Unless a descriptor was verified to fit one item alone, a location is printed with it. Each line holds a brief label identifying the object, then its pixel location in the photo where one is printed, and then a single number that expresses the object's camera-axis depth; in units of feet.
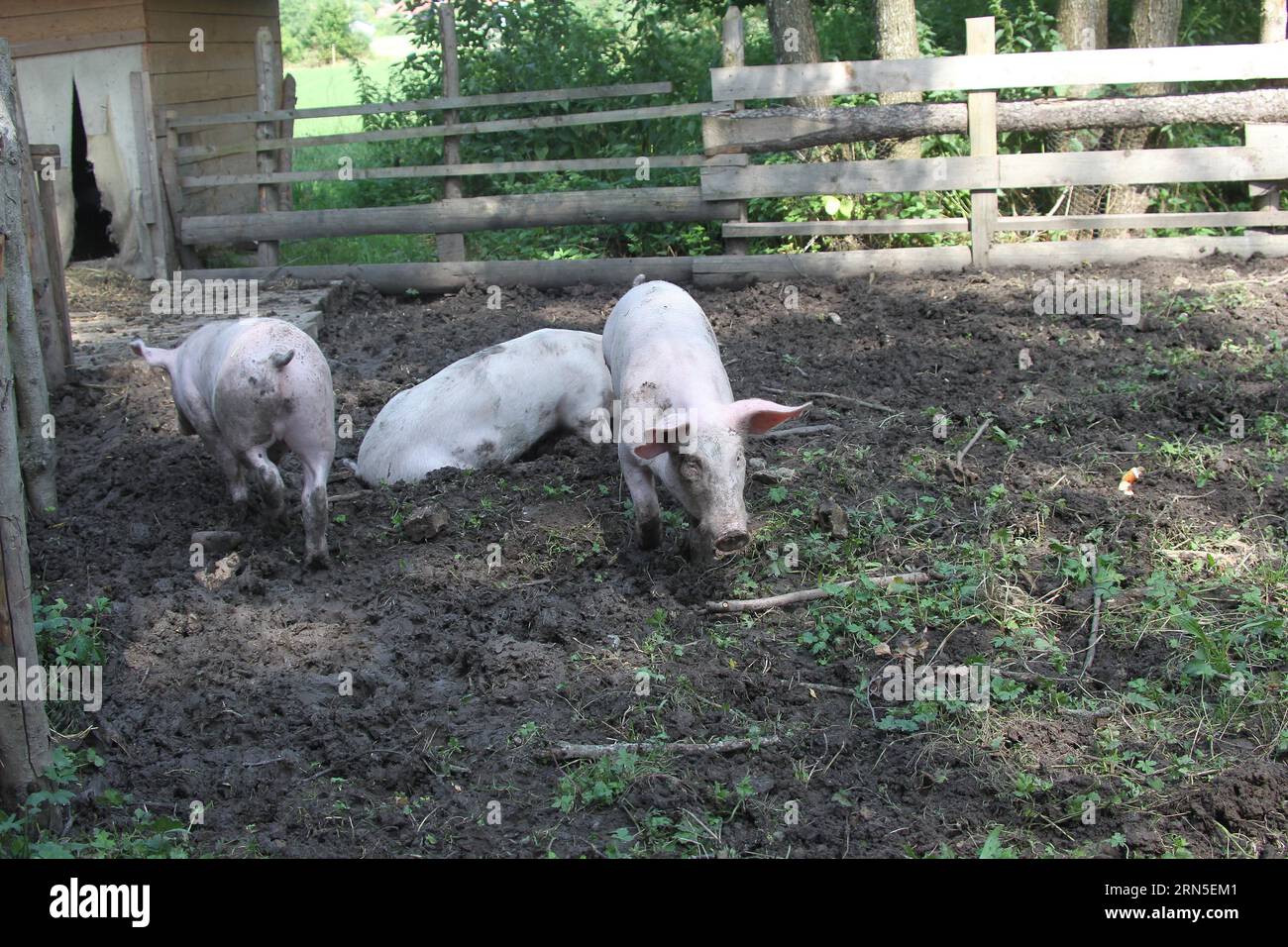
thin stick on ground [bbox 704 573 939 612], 15.57
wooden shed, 38.63
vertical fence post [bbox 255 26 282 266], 37.83
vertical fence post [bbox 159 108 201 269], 38.14
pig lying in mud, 20.68
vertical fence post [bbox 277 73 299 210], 40.73
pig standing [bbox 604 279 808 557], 15.70
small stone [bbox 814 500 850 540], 17.20
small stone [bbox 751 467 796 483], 19.13
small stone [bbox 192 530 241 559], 18.22
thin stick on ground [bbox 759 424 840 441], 21.39
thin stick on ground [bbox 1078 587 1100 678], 13.79
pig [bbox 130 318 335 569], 17.15
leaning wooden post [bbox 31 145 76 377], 24.49
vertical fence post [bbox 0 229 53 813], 11.00
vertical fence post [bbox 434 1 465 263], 35.63
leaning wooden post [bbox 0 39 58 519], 17.51
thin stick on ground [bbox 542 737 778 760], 12.59
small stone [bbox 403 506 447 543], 18.15
